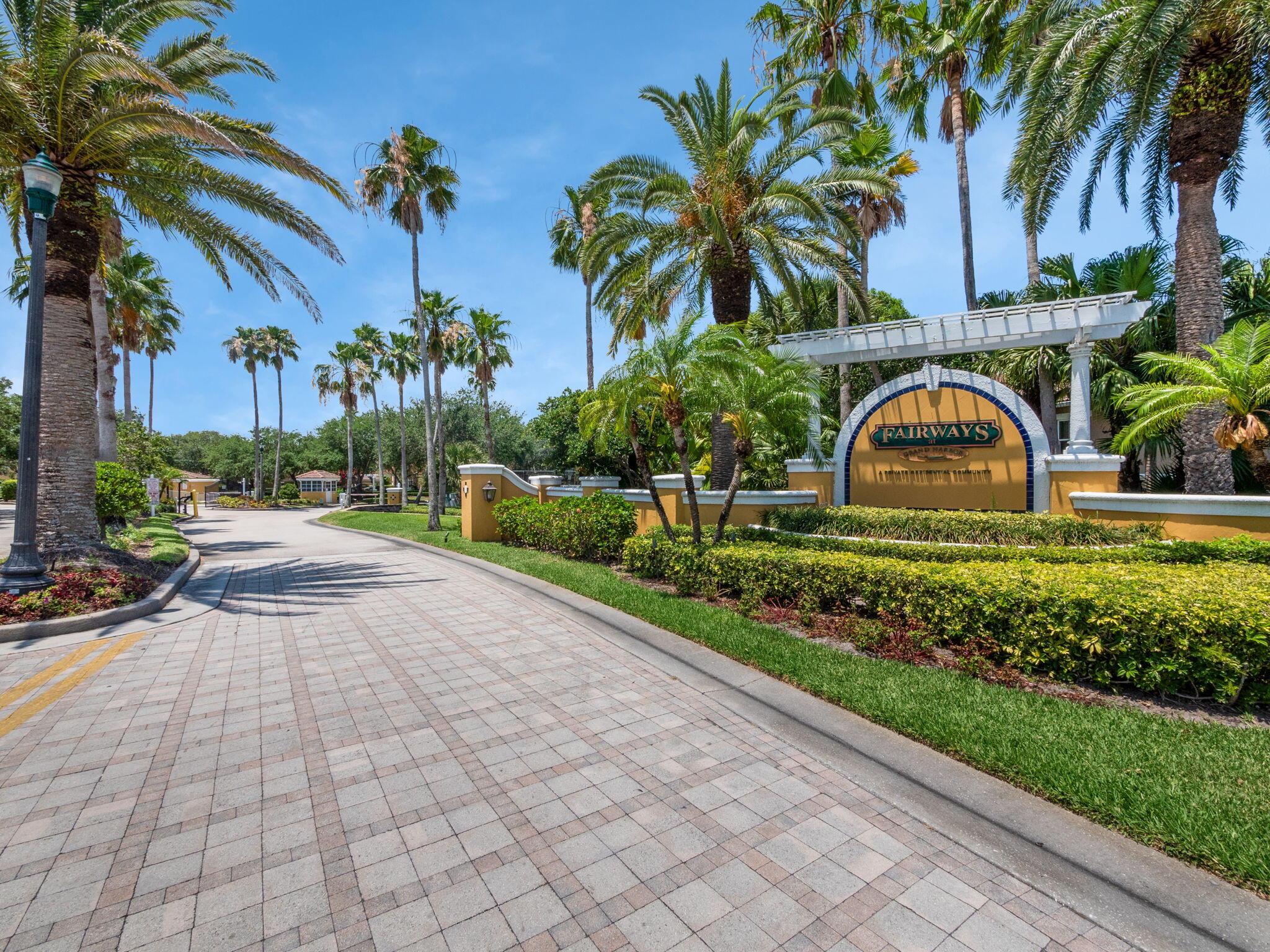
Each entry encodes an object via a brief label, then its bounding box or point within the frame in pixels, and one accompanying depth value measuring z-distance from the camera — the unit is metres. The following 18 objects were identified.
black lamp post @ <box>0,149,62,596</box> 7.26
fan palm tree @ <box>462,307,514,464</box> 29.00
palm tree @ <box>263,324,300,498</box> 45.66
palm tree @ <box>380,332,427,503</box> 35.97
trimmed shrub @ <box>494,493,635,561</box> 12.13
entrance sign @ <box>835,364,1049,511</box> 12.95
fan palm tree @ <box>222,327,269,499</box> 45.12
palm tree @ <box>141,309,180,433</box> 26.12
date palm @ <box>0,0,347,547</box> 8.27
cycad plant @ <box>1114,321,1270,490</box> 8.73
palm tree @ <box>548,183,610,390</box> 24.70
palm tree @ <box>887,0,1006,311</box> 18.62
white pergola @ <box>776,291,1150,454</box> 12.41
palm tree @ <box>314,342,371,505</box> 41.09
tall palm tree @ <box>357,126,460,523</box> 19.91
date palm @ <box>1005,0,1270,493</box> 10.01
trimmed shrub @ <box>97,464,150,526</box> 13.02
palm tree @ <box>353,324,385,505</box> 39.69
